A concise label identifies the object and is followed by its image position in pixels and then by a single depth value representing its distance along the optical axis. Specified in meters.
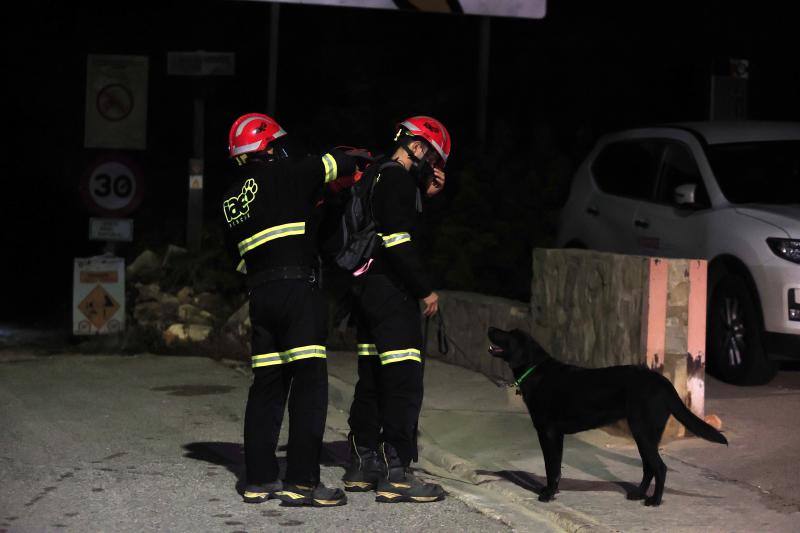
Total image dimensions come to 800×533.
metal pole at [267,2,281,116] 19.50
